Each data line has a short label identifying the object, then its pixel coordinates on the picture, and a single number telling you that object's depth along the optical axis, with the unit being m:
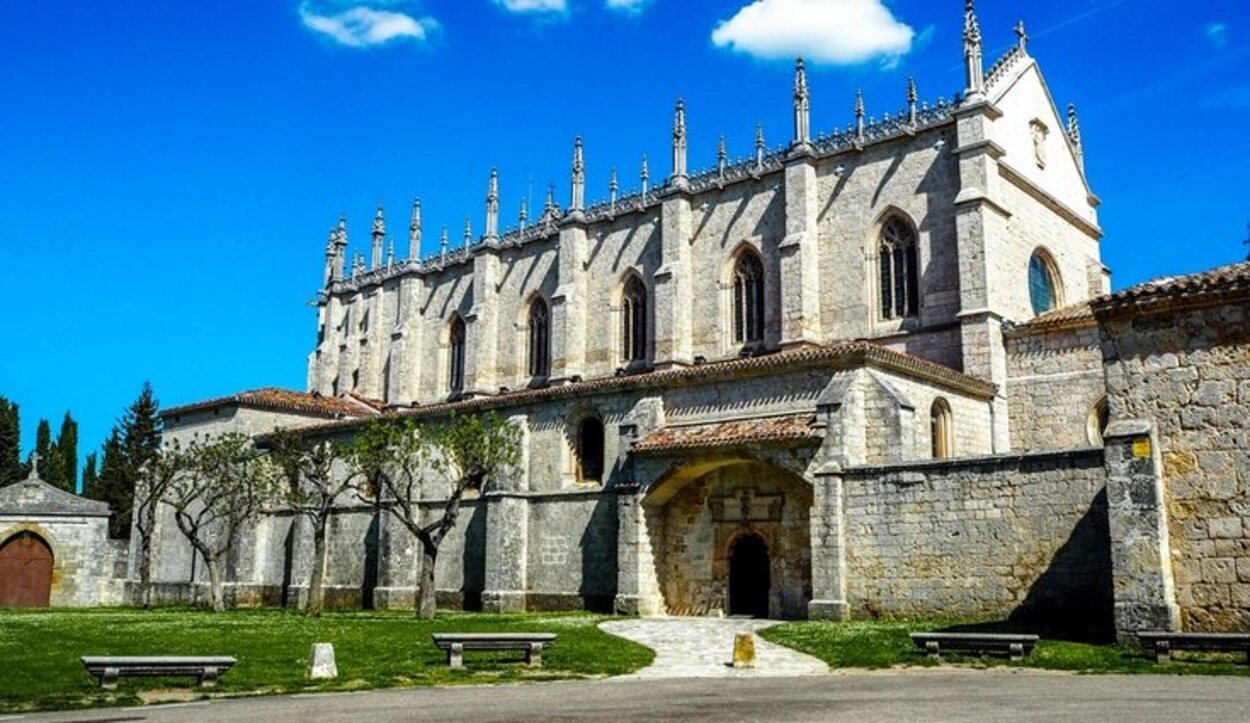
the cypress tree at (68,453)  63.16
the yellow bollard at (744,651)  15.81
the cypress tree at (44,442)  63.56
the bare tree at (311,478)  31.36
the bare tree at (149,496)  38.94
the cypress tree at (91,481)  63.59
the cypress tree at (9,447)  56.75
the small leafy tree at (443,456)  28.70
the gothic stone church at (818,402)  20.52
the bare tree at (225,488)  36.88
